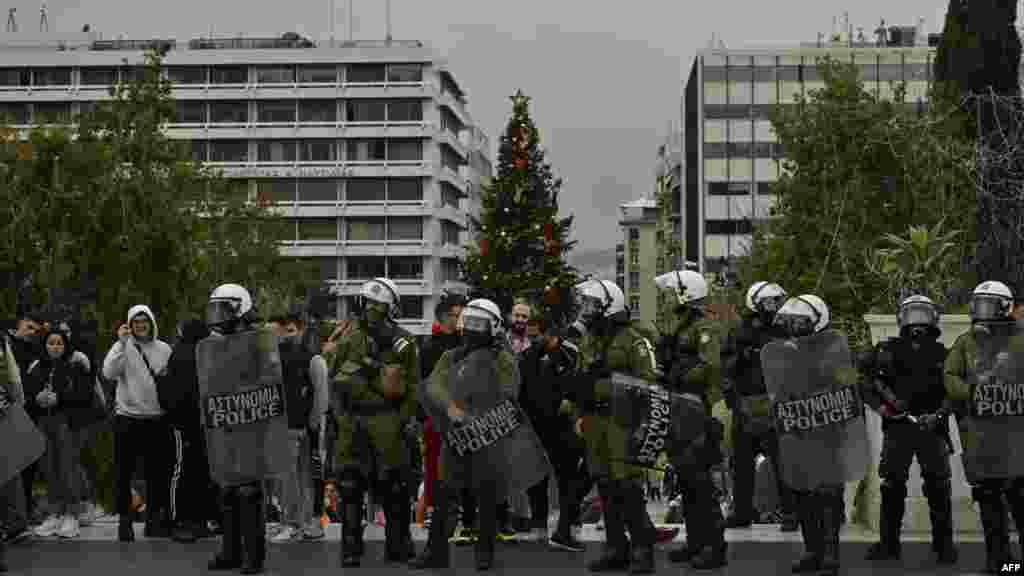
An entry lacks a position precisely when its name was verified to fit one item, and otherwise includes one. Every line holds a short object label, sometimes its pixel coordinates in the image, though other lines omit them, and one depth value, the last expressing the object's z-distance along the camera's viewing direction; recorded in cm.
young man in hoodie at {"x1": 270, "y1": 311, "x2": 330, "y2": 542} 1415
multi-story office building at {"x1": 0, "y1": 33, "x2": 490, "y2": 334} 9894
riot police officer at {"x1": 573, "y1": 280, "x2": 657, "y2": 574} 1242
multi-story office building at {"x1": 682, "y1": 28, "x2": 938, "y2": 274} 9750
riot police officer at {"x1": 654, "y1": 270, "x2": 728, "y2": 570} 1270
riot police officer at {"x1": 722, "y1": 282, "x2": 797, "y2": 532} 1432
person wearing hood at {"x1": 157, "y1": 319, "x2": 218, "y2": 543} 1429
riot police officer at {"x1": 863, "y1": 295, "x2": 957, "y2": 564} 1270
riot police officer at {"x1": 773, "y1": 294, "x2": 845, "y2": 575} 1225
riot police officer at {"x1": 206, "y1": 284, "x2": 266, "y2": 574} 1252
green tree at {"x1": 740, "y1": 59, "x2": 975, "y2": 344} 3362
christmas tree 4481
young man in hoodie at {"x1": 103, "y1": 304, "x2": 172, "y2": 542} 1456
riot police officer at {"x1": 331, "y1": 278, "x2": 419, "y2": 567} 1284
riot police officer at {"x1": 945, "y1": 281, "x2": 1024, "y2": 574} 1230
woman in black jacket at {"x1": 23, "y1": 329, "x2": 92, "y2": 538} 1452
